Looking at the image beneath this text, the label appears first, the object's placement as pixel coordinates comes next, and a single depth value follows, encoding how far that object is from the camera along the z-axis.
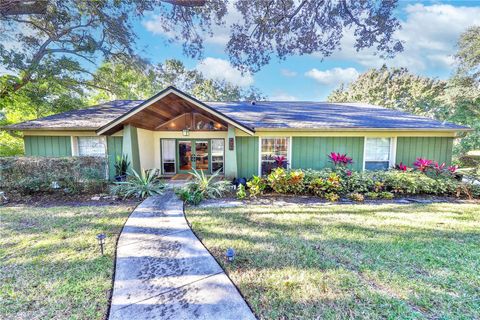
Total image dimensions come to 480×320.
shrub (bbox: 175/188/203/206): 6.29
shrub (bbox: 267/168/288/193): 7.03
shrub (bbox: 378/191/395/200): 6.90
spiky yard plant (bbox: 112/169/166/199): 6.79
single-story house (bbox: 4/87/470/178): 8.21
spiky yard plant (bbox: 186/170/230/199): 6.93
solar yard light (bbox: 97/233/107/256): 3.23
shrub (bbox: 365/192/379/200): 6.92
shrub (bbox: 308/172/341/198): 6.93
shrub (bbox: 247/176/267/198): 7.03
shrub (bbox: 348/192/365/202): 6.62
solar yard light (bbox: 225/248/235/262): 3.10
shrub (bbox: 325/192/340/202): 6.61
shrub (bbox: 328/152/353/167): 7.76
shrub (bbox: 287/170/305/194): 6.95
